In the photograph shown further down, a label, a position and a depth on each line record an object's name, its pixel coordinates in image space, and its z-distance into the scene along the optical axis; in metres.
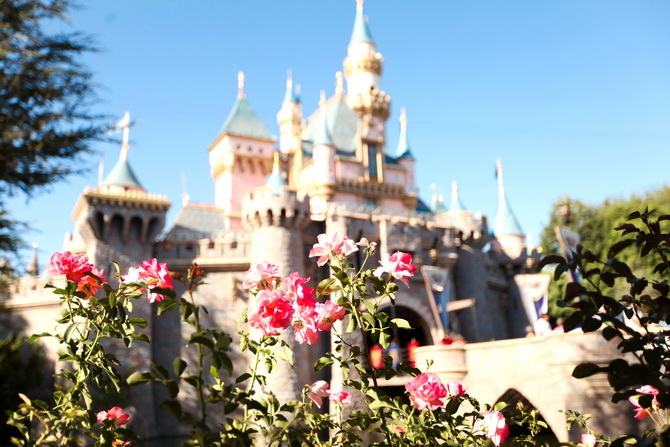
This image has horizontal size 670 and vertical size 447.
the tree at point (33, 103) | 10.19
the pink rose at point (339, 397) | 3.89
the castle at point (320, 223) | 18.84
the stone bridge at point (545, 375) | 8.95
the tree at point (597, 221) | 27.73
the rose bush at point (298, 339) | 2.69
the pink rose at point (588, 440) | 3.47
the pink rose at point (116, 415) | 3.12
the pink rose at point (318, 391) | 3.11
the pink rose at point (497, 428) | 3.07
